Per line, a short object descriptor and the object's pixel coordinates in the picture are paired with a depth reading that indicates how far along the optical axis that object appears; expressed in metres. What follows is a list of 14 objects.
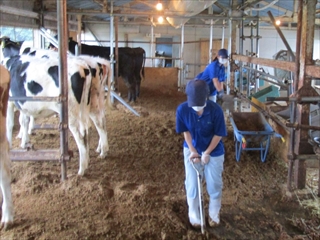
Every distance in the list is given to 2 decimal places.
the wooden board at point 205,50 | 17.28
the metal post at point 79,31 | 9.65
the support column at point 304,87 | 3.93
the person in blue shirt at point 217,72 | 6.00
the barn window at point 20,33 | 10.41
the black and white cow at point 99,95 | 5.41
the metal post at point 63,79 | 4.09
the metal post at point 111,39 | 8.73
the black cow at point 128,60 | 10.81
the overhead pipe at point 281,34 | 4.38
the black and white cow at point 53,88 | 4.63
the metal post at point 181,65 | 12.29
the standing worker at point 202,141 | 3.12
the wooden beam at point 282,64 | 3.70
